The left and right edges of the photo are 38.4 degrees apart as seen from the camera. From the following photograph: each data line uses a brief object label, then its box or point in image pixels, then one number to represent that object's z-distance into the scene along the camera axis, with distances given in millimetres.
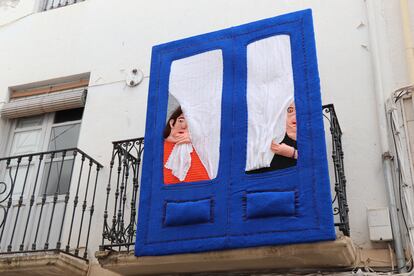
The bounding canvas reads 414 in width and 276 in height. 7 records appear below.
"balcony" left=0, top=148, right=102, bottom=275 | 6148
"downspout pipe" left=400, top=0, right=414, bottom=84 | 6020
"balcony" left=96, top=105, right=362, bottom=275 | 5176
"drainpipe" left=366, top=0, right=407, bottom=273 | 5391
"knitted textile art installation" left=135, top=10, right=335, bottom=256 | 5305
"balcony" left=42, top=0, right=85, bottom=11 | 8883
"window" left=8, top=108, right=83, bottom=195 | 7445
